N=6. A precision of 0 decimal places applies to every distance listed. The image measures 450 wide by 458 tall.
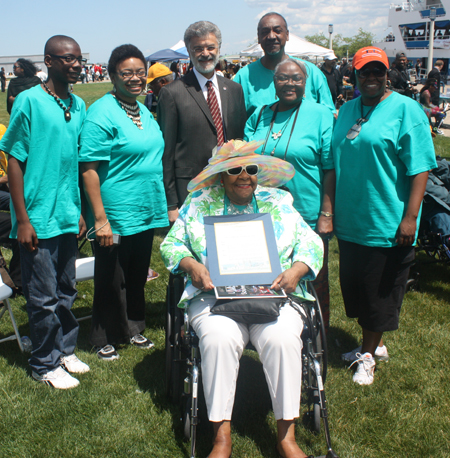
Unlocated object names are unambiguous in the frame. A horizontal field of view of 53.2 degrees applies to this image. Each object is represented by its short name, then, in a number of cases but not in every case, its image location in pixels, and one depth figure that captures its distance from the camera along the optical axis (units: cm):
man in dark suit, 337
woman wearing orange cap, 279
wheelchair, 242
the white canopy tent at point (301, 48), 2162
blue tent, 2286
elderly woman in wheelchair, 237
